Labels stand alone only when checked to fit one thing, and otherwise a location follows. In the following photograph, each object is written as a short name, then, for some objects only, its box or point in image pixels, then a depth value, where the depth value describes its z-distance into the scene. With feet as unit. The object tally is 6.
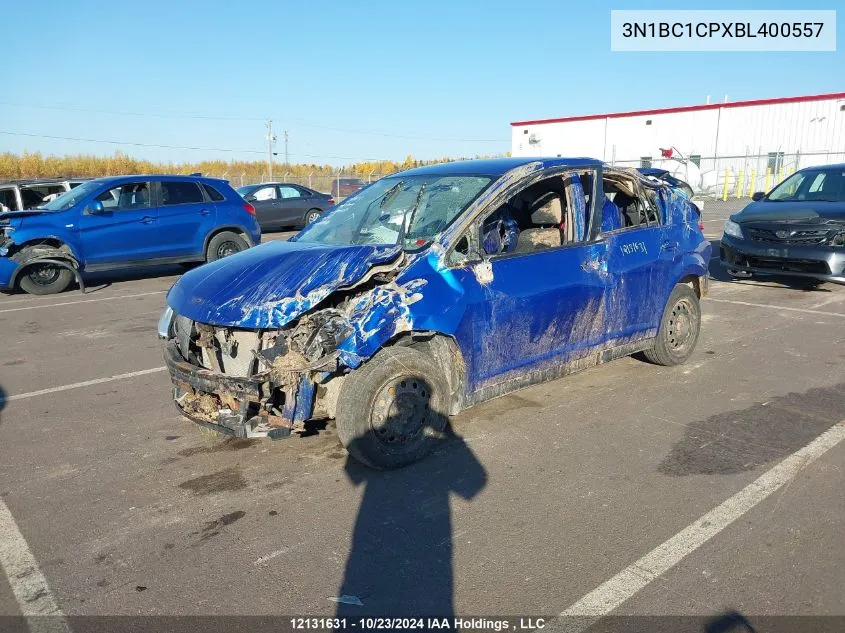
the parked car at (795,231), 28.63
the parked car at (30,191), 44.14
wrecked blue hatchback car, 12.70
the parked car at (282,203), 64.18
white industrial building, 119.85
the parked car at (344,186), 95.04
